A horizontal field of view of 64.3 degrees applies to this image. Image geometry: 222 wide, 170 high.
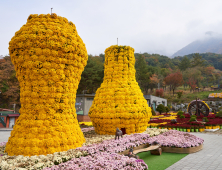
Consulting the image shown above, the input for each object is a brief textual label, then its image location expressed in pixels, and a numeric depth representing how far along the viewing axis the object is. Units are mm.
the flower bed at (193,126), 14663
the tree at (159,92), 45406
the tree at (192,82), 49178
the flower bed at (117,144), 6016
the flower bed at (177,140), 8297
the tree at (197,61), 64750
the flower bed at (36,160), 4395
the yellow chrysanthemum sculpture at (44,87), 5590
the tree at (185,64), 64331
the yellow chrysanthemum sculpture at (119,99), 8438
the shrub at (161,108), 29450
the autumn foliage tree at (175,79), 47688
